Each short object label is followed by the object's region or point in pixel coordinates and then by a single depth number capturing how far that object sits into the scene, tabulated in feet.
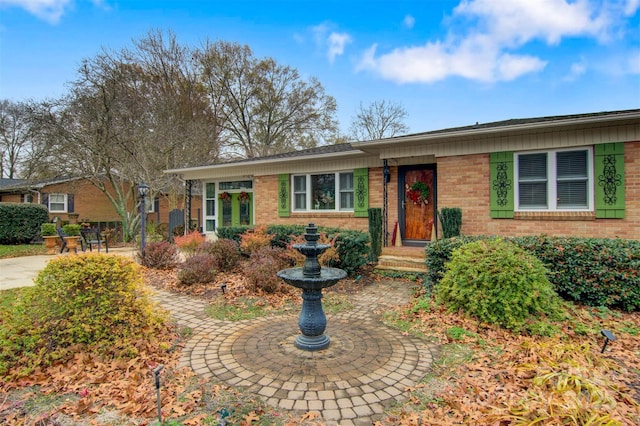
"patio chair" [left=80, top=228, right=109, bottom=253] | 44.60
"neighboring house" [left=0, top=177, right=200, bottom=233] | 66.39
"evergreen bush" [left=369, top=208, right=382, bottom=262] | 28.43
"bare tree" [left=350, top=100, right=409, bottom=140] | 83.66
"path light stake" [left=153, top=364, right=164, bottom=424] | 8.06
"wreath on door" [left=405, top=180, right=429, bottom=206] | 30.19
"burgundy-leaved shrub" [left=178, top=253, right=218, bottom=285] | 23.12
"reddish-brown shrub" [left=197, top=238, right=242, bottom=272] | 27.17
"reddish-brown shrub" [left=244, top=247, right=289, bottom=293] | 20.66
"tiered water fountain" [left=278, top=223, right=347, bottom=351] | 12.26
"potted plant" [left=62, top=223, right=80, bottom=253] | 40.93
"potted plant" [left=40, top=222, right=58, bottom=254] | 43.24
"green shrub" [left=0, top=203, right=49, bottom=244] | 47.55
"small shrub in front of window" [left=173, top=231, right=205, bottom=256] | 33.40
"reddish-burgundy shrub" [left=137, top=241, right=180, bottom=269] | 29.27
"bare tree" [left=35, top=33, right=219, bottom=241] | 49.19
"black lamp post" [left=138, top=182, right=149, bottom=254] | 32.89
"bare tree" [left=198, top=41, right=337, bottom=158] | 80.33
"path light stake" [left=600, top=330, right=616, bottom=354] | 11.06
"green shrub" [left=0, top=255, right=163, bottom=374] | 11.21
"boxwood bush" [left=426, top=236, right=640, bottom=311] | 16.43
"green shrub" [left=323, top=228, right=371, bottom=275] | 24.35
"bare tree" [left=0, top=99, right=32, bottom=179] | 74.56
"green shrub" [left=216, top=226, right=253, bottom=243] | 32.99
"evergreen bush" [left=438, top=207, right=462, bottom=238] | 26.15
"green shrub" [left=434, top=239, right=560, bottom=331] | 14.38
